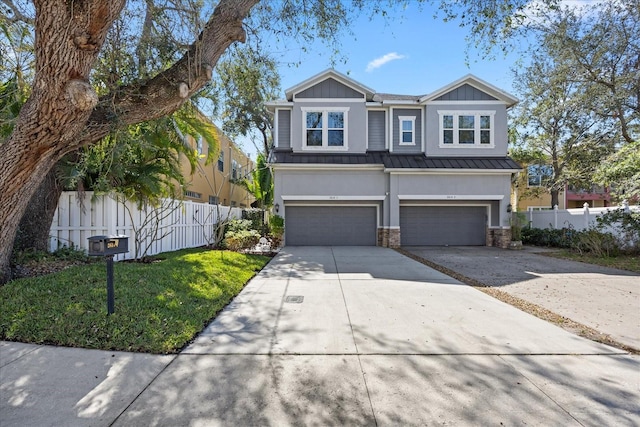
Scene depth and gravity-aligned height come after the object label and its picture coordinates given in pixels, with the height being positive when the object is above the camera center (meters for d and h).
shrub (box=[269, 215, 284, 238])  14.65 -0.57
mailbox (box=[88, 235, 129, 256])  4.27 -0.43
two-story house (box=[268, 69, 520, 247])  15.20 +2.06
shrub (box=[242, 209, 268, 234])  17.47 -0.24
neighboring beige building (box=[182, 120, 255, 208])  18.80 +2.29
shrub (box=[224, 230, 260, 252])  11.84 -0.97
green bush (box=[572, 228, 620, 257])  11.95 -1.14
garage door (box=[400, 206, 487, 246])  16.19 -0.64
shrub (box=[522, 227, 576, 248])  14.63 -1.16
